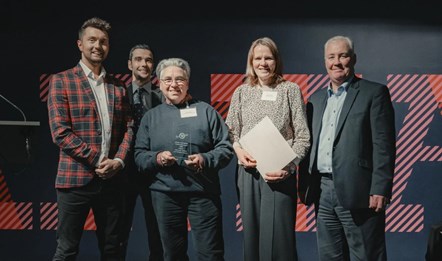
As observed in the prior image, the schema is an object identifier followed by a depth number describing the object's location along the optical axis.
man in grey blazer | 2.80
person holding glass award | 2.98
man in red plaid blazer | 2.95
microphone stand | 2.93
